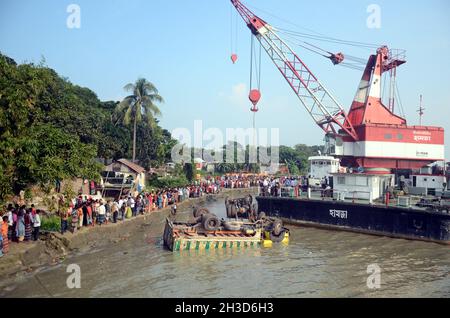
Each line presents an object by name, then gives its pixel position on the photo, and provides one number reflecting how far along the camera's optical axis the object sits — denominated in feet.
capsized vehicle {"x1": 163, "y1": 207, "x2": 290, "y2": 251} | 61.62
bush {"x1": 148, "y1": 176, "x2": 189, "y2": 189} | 140.88
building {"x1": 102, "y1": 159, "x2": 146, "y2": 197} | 101.24
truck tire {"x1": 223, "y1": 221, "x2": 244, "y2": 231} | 65.77
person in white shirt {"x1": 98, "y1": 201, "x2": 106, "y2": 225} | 69.87
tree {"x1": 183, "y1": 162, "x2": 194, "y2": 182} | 167.63
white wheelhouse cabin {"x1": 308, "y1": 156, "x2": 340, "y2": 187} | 116.06
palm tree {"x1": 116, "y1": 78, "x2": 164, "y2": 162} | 142.31
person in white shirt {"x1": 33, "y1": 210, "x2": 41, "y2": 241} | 55.72
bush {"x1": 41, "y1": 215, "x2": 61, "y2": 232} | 62.81
